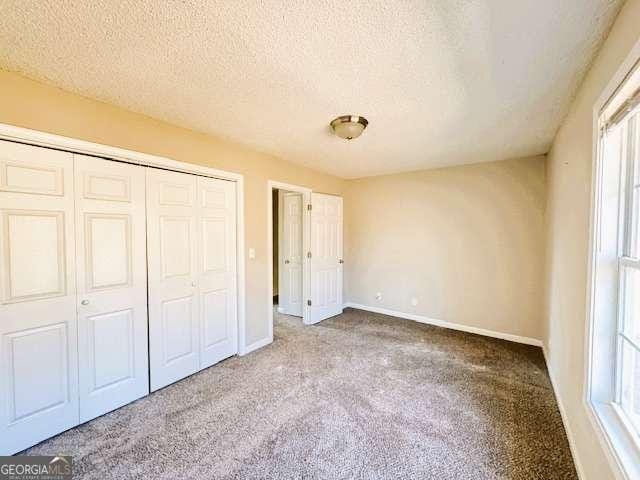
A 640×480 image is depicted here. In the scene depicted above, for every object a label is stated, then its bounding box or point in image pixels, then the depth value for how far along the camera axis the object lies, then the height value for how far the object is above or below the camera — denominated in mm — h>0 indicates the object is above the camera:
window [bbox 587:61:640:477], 1261 -209
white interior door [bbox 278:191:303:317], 4669 -344
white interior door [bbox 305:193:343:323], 4293 -385
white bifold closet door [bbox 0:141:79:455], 1731 -423
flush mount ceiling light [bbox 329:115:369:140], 2328 +931
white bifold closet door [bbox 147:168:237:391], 2480 -386
